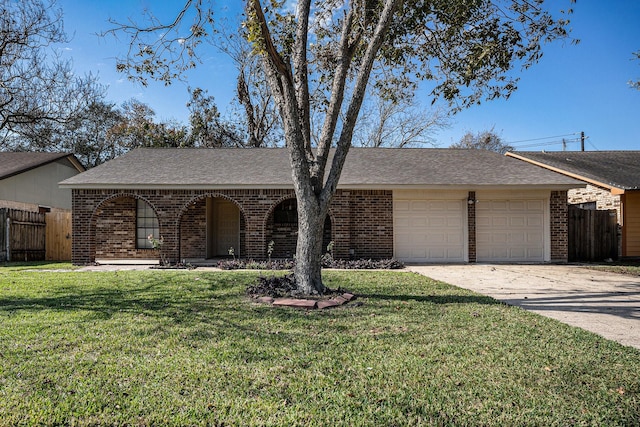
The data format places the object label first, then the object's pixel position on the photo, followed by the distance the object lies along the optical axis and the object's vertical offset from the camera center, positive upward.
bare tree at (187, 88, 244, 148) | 25.78 +6.13
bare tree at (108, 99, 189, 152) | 25.89 +6.03
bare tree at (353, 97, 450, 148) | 26.11 +5.75
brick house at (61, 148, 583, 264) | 12.53 +0.40
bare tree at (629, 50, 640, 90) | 10.56 +4.24
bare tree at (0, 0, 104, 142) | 10.20 +3.85
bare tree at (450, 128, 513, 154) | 38.25 +7.48
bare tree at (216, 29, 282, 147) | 24.61 +6.55
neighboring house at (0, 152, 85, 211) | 16.00 +1.85
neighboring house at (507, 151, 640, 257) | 14.14 +1.30
